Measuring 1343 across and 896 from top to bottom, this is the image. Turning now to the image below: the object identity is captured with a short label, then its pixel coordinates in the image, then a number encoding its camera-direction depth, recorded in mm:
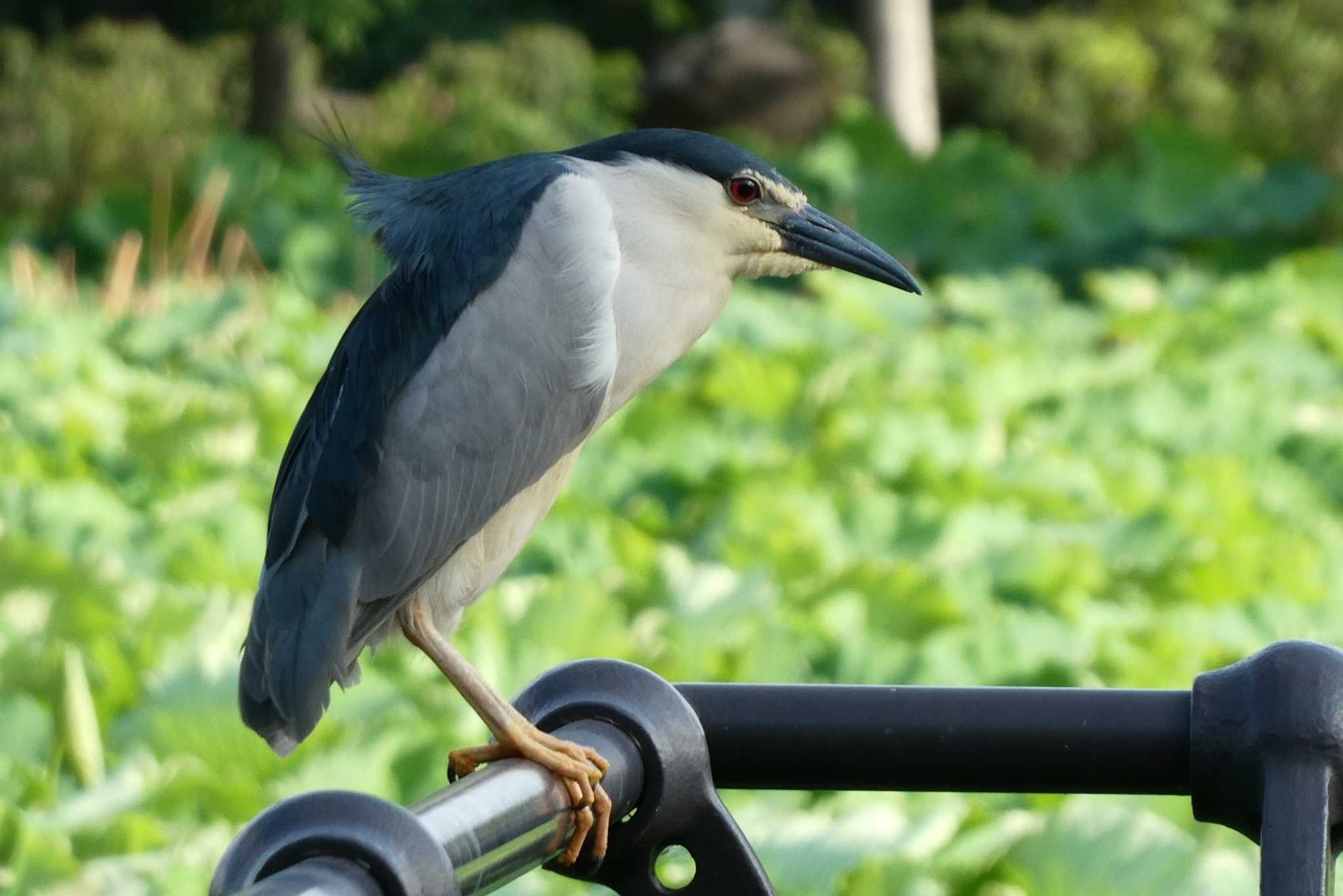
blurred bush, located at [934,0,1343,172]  39687
